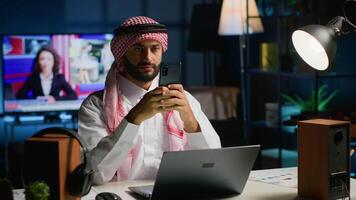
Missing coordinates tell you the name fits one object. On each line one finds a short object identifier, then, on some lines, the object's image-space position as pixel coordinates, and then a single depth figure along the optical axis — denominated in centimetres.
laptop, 314
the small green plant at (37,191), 253
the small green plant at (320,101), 683
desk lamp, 332
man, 396
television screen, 774
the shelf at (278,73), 670
